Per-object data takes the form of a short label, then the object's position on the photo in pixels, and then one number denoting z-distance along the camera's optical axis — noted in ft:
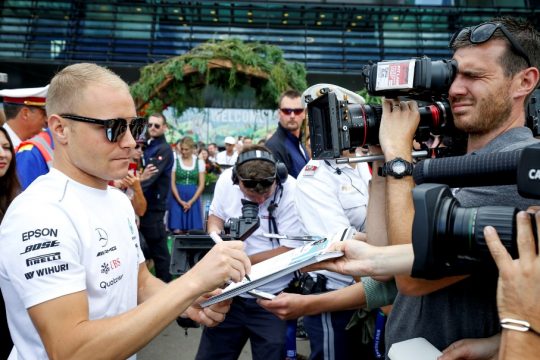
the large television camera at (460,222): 3.42
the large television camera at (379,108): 5.47
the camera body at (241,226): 7.20
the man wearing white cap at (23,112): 12.33
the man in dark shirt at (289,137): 14.42
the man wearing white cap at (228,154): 38.74
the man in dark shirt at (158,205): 18.90
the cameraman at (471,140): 4.79
